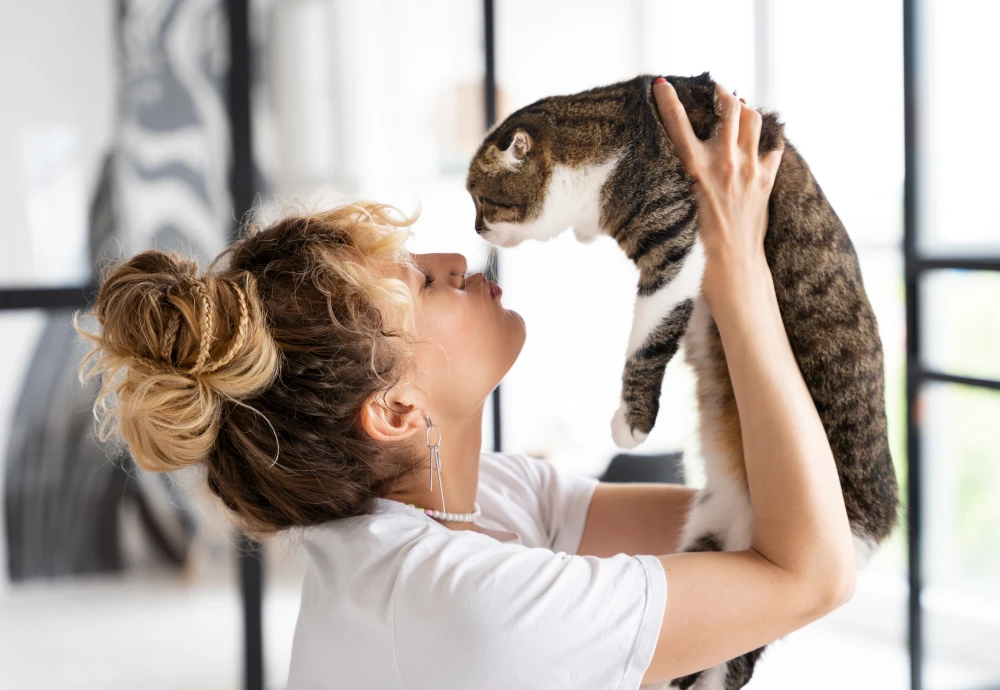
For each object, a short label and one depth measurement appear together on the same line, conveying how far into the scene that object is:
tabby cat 1.23
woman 0.97
